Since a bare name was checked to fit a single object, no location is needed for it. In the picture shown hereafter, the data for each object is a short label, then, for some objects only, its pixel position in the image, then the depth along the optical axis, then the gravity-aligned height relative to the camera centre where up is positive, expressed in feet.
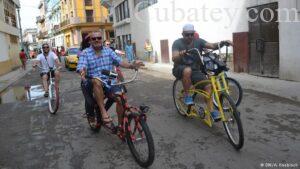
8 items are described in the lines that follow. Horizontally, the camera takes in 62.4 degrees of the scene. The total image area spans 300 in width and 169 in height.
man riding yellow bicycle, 13.74 -0.60
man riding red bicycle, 12.03 -0.37
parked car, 51.77 -0.17
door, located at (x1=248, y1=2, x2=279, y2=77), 25.66 +0.68
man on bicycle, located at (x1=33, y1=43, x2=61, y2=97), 20.21 -0.26
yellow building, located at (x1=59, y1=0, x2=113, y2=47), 124.28 +18.77
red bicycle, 9.74 -3.19
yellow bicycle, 10.70 -2.74
